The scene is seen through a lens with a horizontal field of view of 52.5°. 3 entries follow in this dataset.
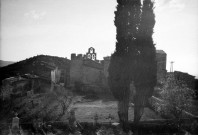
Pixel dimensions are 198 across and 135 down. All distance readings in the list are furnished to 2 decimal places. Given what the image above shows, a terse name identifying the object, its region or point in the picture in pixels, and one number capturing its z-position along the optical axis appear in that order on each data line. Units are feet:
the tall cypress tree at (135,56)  59.82
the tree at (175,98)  59.88
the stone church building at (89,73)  124.47
